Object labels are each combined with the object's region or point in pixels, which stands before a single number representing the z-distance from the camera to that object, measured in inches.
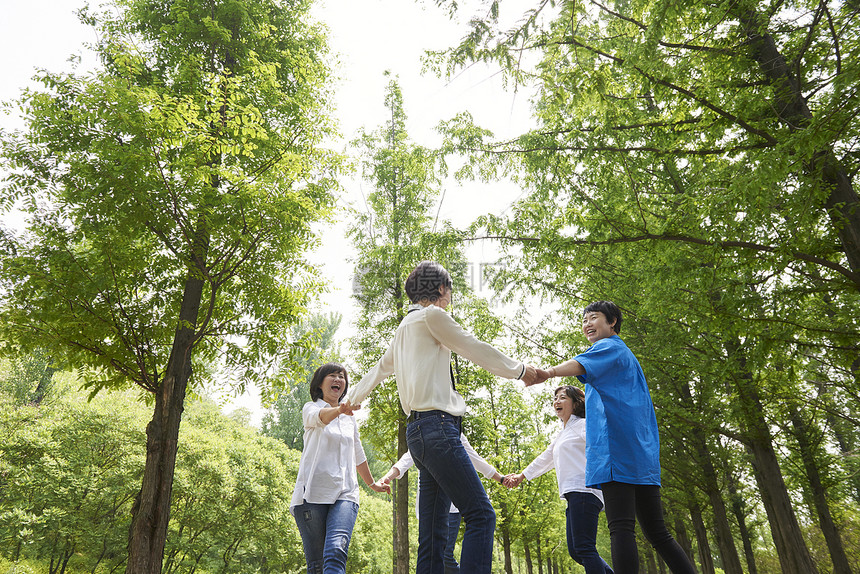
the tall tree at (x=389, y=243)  444.1
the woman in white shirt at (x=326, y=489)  137.8
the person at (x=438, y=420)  97.2
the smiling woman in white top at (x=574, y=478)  148.7
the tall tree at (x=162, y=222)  221.1
